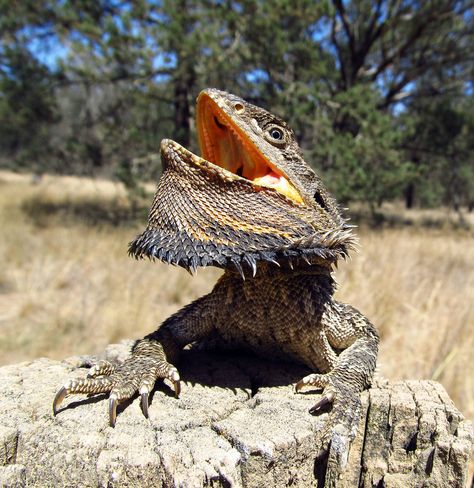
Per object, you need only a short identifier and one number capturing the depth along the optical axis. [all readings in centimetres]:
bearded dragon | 30
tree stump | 28
